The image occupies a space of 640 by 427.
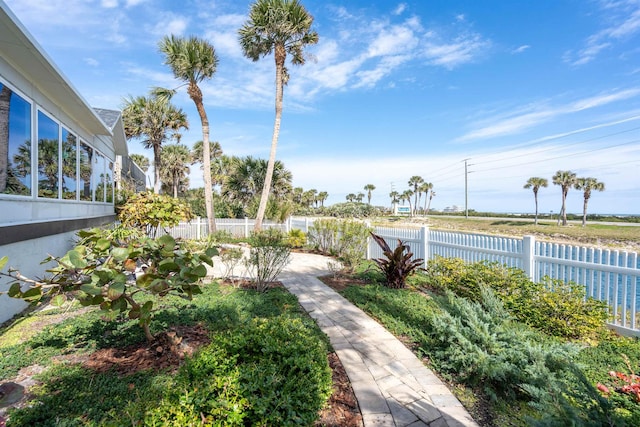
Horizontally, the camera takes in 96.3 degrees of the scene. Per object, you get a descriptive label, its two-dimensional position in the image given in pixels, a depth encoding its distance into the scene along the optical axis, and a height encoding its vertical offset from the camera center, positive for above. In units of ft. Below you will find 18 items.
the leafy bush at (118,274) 6.57 -1.69
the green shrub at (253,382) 4.99 -3.47
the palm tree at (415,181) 225.15 +24.01
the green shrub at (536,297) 12.62 -4.19
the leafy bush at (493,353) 8.29 -4.47
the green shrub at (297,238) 38.78 -3.91
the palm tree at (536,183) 150.61 +16.01
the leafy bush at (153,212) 26.09 -0.42
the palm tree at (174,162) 91.15 +14.84
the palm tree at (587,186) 131.44 +13.06
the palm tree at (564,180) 135.54 +16.00
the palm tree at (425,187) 224.43 +19.25
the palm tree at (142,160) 116.47 +19.49
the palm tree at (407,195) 249.86 +14.01
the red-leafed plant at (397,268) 18.37 -3.64
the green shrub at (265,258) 17.67 -3.09
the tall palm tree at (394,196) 261.65 +13.85
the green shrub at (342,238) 24.26 -2.98
